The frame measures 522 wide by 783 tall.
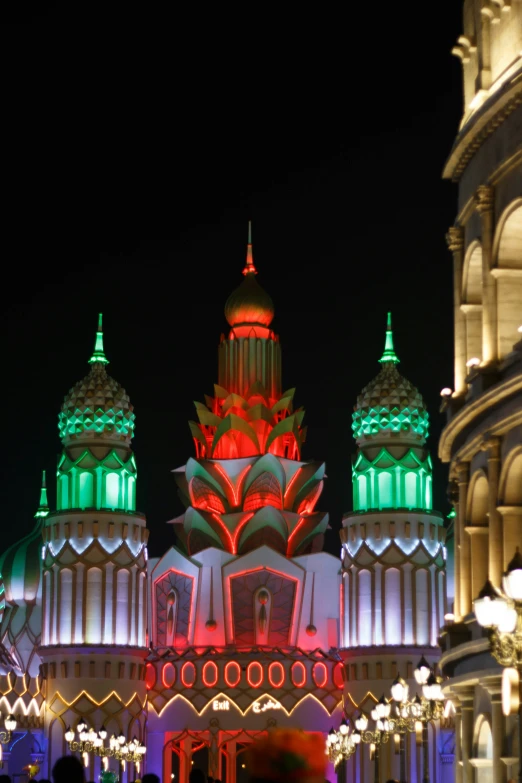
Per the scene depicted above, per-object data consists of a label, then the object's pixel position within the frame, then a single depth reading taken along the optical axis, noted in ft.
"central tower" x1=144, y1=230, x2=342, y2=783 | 231.30
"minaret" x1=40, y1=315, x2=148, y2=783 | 224.12
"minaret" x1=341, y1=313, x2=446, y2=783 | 225.97
